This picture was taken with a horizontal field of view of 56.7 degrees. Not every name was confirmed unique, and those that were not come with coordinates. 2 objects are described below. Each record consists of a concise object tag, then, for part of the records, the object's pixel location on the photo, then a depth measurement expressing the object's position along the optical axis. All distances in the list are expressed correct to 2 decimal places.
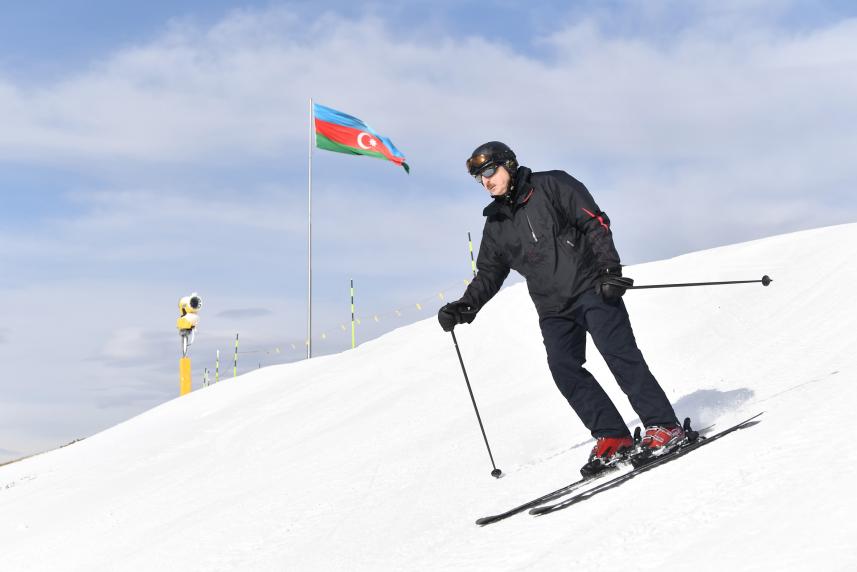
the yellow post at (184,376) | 17.41
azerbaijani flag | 18.61
